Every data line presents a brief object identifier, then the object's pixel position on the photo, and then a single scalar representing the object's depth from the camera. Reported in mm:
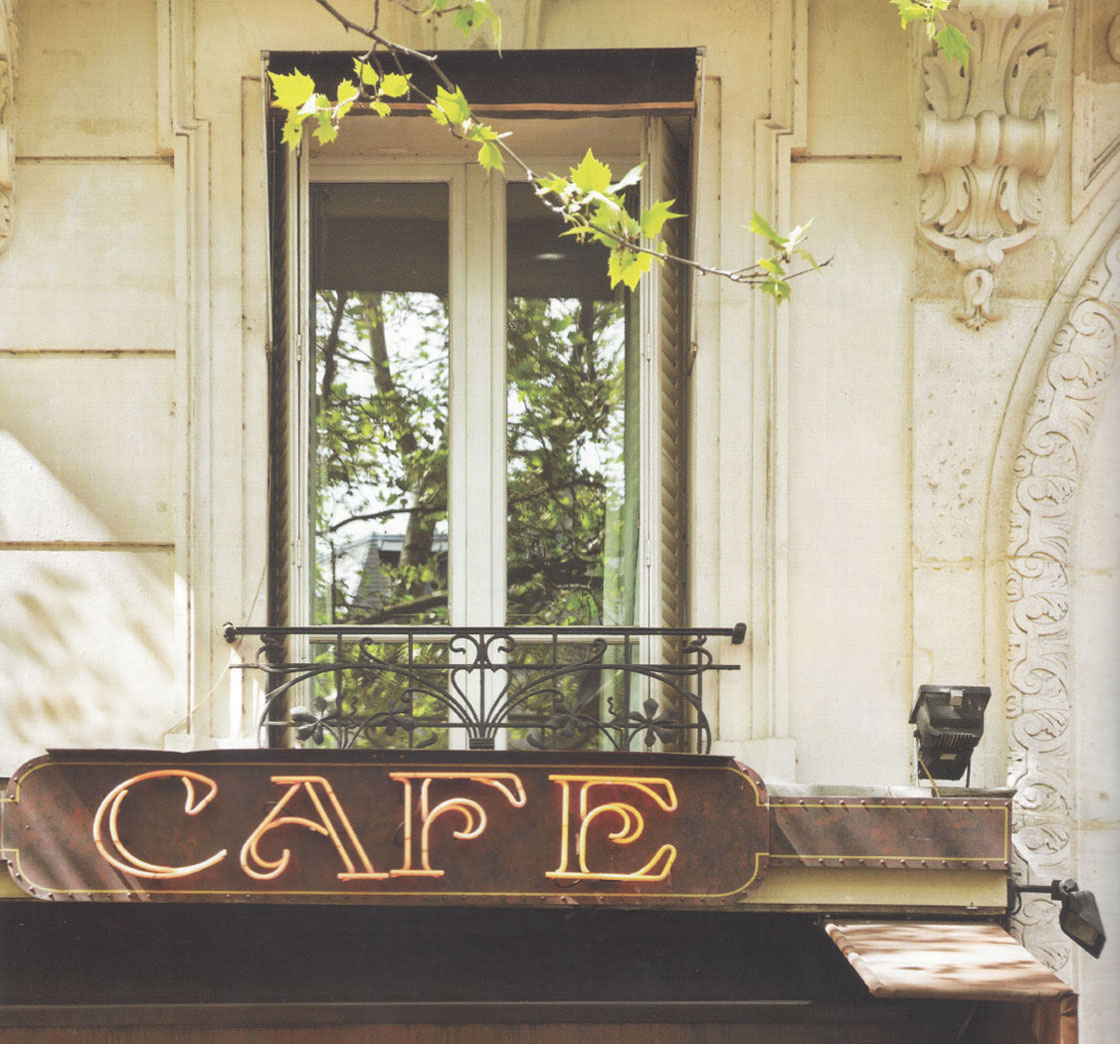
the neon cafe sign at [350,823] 9898
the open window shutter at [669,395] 11172
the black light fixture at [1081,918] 9570
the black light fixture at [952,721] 9742
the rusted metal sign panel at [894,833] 9844
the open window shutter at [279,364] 11305
